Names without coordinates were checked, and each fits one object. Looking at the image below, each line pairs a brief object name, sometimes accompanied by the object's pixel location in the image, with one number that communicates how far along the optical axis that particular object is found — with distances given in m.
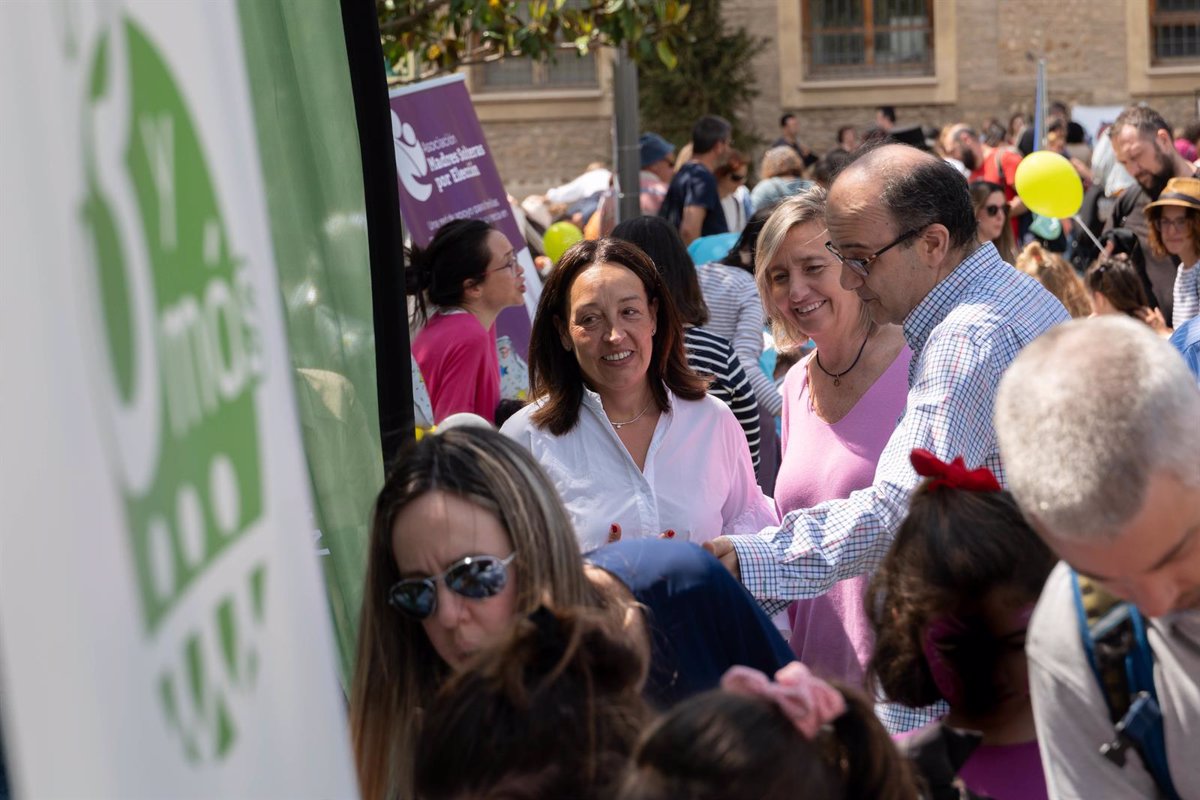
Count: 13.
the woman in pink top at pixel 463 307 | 5.25
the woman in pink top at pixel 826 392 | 3.43
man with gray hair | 1.41
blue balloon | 7.49
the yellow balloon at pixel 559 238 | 10.80
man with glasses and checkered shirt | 2.77
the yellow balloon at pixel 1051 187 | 9.30
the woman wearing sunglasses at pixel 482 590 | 2.08
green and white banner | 0.80
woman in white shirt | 3.47
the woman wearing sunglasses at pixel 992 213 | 7.50
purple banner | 6.43
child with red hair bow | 2.03
